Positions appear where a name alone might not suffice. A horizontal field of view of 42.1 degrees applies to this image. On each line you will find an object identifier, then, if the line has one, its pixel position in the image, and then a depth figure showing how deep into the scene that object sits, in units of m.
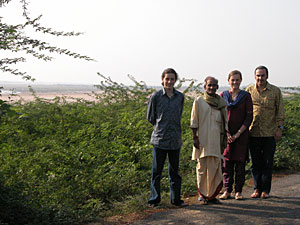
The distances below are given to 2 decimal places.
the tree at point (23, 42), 4.67
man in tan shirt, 5.97
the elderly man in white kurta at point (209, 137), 5.61
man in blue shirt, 5.50
